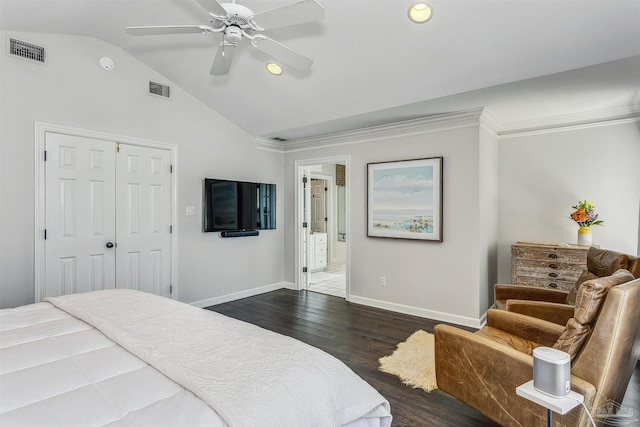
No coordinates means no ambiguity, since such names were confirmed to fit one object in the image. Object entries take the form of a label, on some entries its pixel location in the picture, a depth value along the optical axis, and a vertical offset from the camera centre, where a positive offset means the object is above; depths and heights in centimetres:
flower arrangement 372 -4
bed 105 -63
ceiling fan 189 +116
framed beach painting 405 +17
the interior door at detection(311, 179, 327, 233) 781 +14
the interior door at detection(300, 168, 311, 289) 555 -29
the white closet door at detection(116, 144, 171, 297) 371 -9
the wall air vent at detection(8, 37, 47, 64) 298 +149
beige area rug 257 -130
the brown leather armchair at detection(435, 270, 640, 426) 148 -78
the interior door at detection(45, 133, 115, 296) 322 -2
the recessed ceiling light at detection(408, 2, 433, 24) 238 +147
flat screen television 440 +9
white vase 367 -27
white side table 126 -74
